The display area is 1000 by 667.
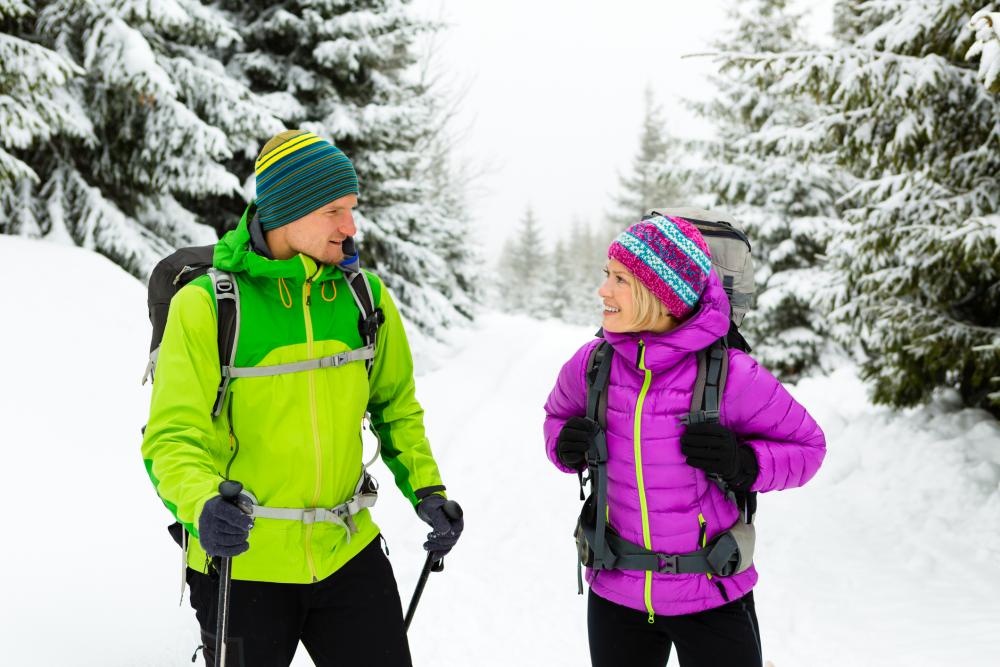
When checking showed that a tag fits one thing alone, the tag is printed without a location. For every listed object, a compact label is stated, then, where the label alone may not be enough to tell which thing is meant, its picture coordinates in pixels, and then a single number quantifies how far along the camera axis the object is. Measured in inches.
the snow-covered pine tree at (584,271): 2086.6
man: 84.9
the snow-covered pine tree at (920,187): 219.2
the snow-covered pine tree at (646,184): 1336.2
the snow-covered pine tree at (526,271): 2262.6
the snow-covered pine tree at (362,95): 411.8
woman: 94.6
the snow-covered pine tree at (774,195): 492.7
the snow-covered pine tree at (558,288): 2059.5
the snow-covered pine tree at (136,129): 279.7
